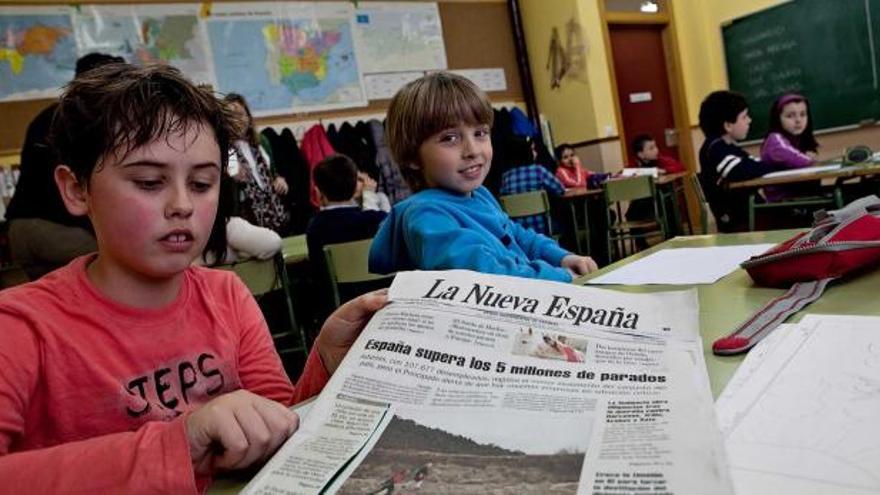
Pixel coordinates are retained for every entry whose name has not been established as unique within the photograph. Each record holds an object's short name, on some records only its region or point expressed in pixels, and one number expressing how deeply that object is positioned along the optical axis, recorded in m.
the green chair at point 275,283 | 2.27
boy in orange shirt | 0.61
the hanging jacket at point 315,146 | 4.51
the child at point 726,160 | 2.96
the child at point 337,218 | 2.49
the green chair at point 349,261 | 2.27
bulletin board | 5.38
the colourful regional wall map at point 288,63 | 4.42
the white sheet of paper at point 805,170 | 2.62
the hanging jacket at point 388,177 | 4.72
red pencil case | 0.63
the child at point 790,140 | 3.03
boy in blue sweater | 1.18
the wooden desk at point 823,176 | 2.33
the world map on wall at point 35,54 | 3.71
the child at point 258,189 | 3.21
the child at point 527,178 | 4.12
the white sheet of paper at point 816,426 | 0.31
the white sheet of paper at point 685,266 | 0.82
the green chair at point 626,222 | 3.92
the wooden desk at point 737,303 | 0.49
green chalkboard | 4.57
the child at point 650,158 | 5.07
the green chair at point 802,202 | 2.57
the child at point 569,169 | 4.98
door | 5.67
